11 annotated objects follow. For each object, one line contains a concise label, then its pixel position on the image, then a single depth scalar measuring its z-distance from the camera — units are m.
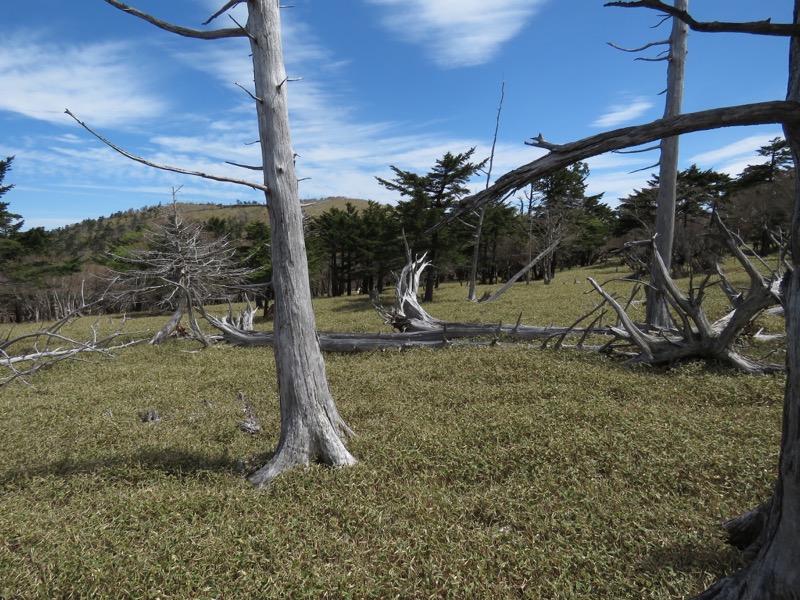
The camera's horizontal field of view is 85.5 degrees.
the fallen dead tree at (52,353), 4.87
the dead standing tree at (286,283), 5.16
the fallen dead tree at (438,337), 12.74
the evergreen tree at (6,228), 21.15
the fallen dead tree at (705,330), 8.10
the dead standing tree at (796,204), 2.31
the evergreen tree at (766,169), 39.21
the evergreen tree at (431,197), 29.81
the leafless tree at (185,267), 15.27
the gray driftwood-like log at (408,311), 14.11
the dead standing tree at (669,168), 12.03
